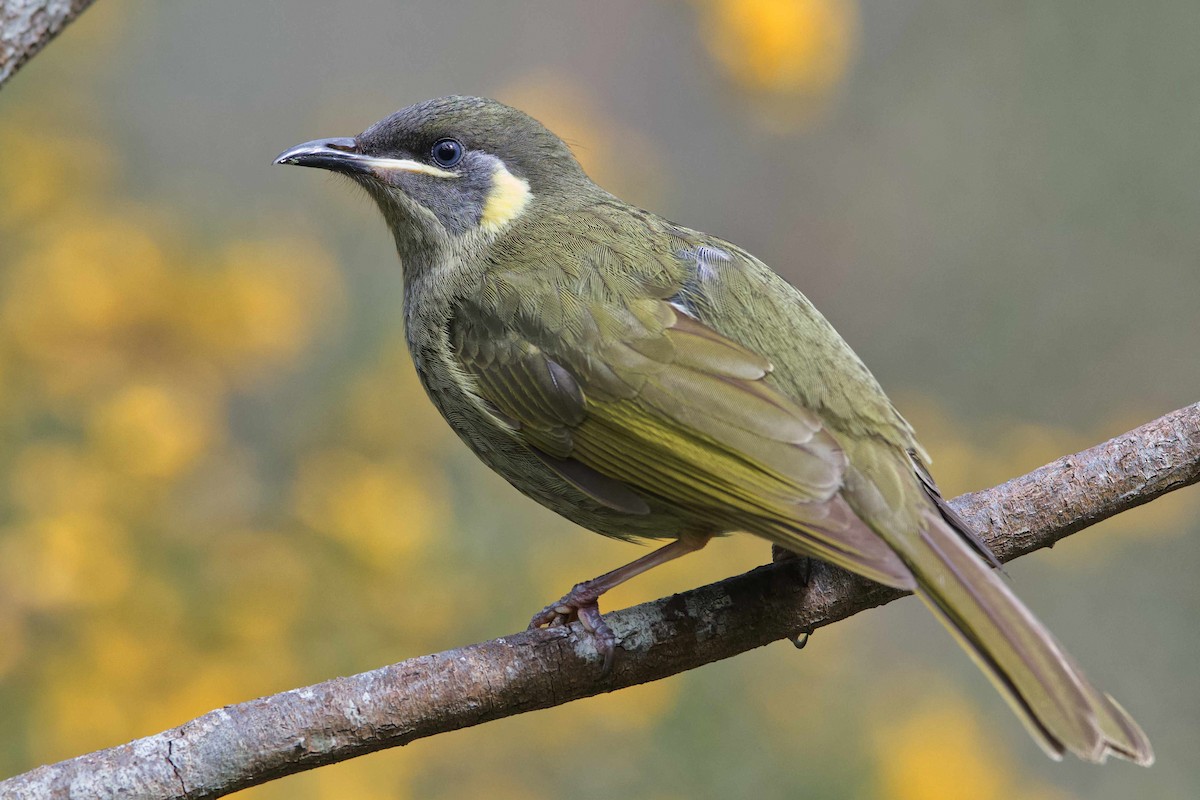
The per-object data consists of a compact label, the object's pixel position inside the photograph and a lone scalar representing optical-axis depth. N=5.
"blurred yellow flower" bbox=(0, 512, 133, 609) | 7.54
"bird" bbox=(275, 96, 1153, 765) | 5.88
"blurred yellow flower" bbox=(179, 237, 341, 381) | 8.96
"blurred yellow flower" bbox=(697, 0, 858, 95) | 10.47
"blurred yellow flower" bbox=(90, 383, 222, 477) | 8.08
